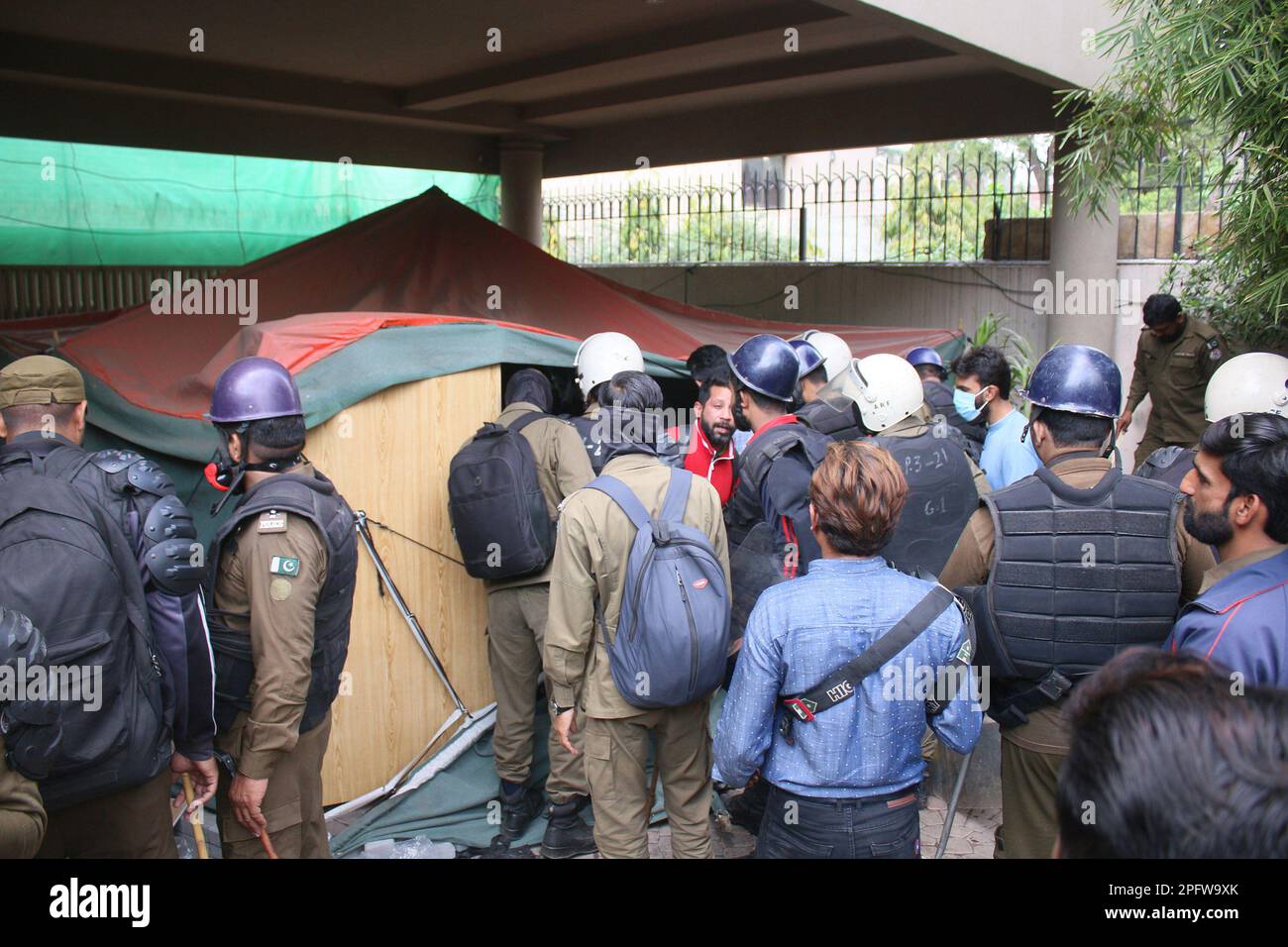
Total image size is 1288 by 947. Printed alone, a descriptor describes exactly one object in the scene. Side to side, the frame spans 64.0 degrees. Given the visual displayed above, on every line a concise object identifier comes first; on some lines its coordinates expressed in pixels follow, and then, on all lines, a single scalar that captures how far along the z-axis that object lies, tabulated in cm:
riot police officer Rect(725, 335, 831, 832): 333
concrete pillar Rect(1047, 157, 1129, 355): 874
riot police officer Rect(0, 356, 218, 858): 227
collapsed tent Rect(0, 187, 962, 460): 423
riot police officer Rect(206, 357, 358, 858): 276
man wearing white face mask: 446
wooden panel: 423
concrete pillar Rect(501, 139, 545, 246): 1252
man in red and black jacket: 425
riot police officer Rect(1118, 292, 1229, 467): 632
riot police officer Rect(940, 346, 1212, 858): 268
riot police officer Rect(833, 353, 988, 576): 379
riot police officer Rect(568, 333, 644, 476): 463
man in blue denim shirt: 235
